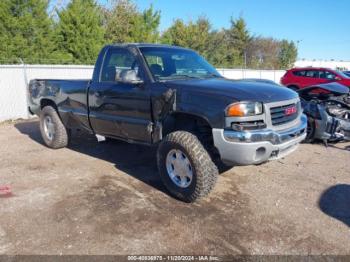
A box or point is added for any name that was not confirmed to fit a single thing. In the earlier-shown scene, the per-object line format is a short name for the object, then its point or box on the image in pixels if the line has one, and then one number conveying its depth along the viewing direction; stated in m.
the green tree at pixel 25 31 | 15.84
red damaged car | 16.14
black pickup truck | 3.79
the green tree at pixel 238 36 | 38.62
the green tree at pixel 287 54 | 49.66
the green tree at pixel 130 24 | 23.97
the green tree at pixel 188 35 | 30.72
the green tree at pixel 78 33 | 18.03
